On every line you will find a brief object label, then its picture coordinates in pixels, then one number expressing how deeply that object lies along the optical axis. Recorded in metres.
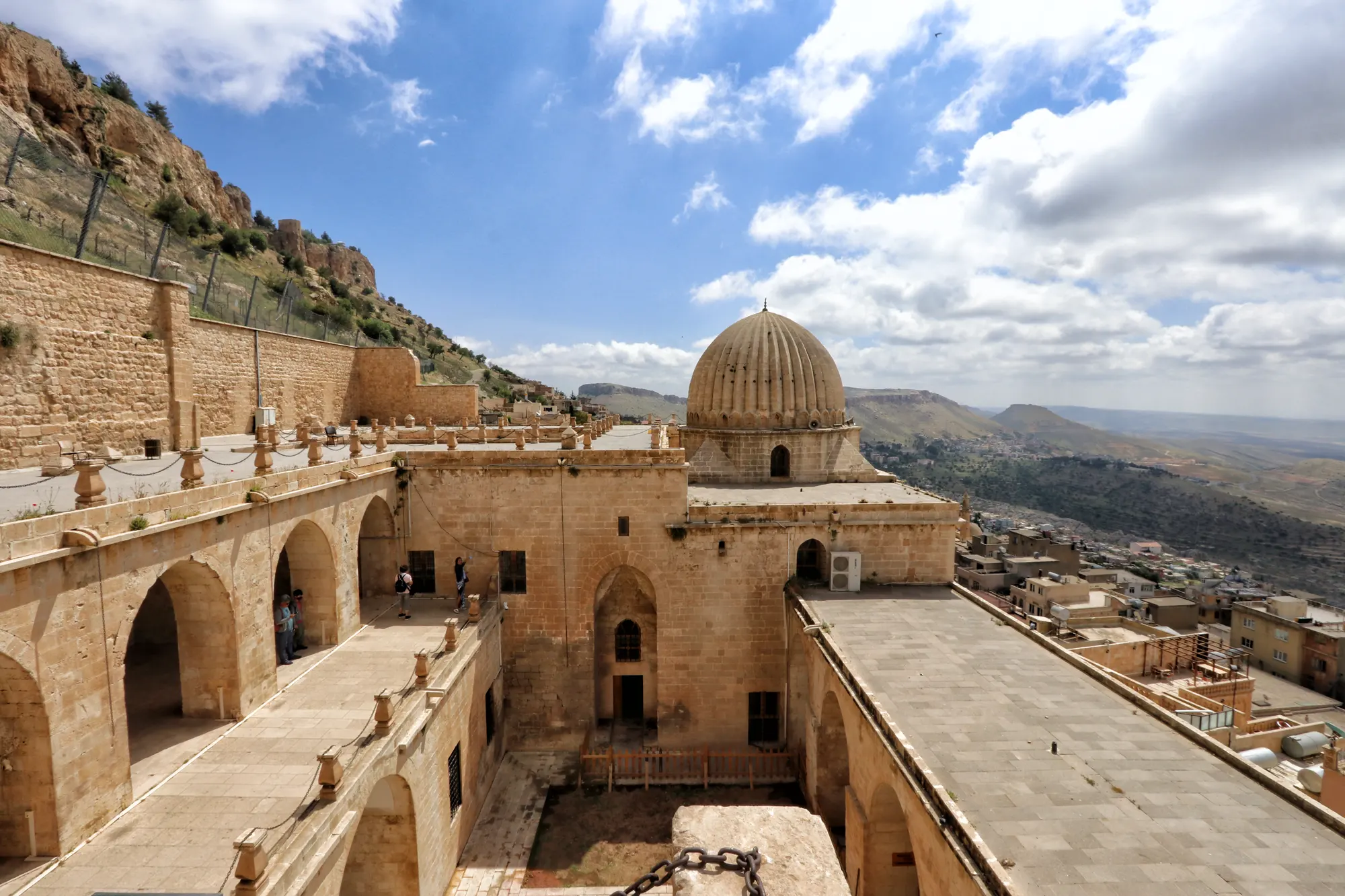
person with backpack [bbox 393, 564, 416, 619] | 15.22
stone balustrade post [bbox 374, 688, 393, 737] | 9.55
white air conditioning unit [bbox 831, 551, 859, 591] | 16.17
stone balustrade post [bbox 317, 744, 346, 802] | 7.92
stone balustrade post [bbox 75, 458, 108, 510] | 7.58
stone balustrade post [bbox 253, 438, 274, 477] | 10.62
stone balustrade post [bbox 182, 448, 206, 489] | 9.42
